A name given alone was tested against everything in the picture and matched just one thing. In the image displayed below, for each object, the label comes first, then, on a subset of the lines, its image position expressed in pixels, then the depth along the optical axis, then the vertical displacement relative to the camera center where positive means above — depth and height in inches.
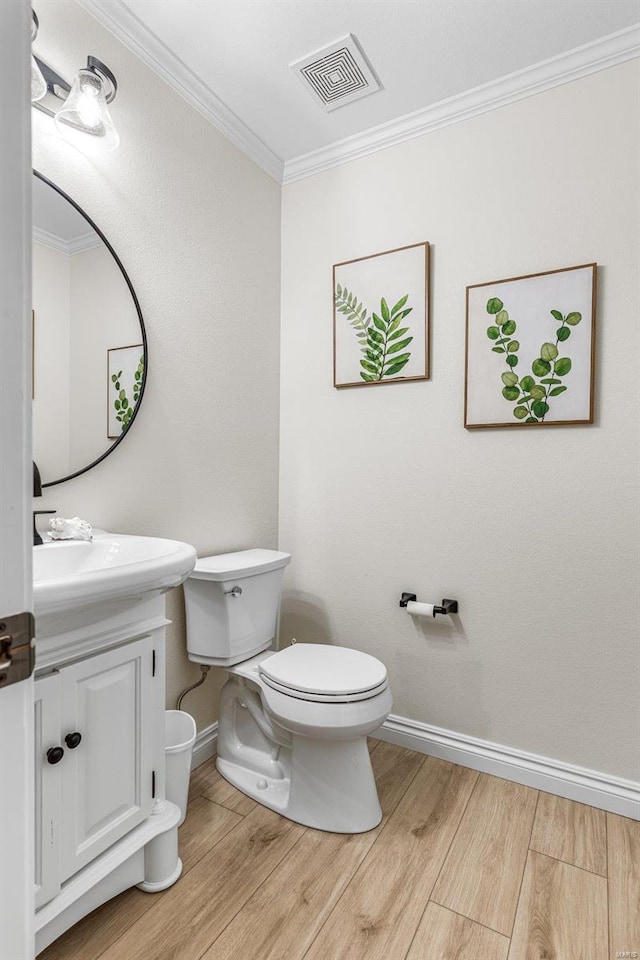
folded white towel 56.2 -6.7
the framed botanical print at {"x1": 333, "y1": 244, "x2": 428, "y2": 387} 81.1 +24.0
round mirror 57.1 +14.7
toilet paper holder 77.5 -20.1
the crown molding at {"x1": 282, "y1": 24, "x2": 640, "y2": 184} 66.5 +52.7
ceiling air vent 68.3 +53.9
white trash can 59.0 -34.2
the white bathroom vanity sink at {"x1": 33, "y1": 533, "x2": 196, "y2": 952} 42.6 -23.3
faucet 55.5 -1.9
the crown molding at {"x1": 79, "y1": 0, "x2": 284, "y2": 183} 62.2 +52.8
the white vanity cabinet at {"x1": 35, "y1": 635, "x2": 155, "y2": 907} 43.4 -25.9
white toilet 61.5 -28.0
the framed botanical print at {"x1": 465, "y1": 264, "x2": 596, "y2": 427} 69.1 +16.7
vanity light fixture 55.2 +39.1
